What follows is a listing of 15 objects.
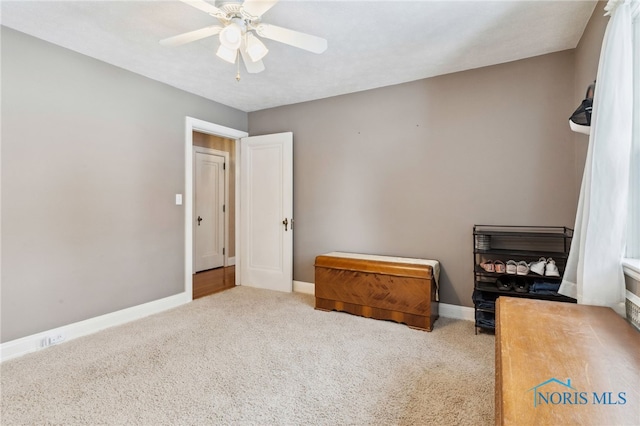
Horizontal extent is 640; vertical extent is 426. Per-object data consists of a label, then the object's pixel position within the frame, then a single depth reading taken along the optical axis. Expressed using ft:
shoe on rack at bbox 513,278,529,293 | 8.37
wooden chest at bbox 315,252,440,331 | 9.12
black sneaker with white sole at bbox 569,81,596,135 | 6.12
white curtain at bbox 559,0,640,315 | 4.96
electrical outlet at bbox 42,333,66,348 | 8.05
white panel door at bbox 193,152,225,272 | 17.31
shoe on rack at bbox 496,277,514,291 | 8.54
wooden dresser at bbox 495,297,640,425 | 2.57
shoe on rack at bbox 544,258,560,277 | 7.95
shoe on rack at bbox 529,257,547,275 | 8.10
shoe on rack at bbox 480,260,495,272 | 8.71
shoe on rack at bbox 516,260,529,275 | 8.28
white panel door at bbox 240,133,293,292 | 13.04
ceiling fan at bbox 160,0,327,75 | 5.47
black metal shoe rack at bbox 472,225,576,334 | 8.15
